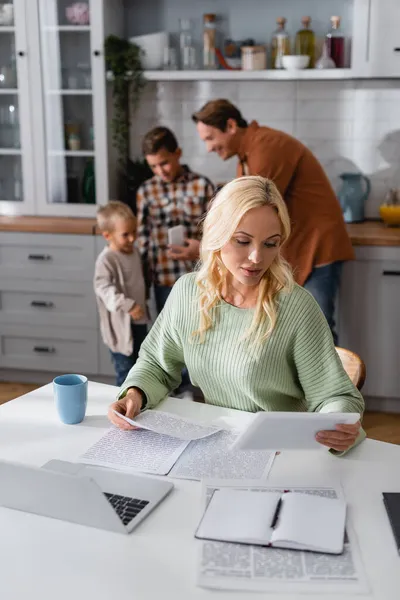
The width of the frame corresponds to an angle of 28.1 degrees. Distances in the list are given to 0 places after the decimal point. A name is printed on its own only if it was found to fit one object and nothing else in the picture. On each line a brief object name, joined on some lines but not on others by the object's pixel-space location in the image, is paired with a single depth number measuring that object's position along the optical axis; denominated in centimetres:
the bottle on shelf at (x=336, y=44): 382
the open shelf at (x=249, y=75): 377
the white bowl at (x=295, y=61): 378
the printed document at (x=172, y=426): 174
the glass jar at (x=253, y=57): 389
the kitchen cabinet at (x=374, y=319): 366
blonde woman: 183
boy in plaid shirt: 344
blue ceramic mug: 181
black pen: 140
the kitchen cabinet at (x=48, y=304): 397
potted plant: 395
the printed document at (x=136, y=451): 163
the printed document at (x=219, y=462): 160
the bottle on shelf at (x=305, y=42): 387
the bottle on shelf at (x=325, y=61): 380
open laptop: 138
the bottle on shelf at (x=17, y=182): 426
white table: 123
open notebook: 134
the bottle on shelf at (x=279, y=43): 390
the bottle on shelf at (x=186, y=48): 402
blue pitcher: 397
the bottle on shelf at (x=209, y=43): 398
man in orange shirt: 326
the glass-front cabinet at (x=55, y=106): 396
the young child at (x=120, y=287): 337
